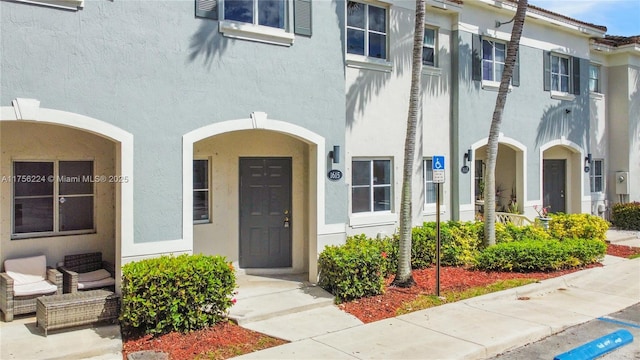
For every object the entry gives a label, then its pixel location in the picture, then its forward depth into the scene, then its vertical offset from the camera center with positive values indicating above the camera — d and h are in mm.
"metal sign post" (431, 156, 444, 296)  9670 +181
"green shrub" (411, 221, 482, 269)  12086 -1423
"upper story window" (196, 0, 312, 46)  9211 +3201
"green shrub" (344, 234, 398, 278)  10494 -1311
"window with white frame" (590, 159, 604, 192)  20209 +342
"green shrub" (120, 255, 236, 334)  7547 -1633
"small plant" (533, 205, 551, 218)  15984 -830
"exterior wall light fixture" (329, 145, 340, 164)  10672 +674
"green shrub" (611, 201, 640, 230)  19328 -1192
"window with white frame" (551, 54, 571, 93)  17609 +3903
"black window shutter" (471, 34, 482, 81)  14706 +3696
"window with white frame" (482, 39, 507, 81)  15359 +3843
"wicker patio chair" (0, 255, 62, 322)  8102 -1595
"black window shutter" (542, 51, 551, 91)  16922 +3897
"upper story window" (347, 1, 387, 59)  12109 +3791
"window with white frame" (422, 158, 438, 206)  13914 +44
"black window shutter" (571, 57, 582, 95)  18047 +3885
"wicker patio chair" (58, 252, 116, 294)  8609 -1526
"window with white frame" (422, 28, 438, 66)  14031 +3827
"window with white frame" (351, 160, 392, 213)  12305 +0
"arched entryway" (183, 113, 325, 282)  10734 -277
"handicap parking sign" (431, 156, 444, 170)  9695 +429
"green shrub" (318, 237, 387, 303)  9555 -1624
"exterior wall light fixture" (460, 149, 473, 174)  14508 +724
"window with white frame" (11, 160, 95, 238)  9088 -179
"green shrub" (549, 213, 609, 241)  14469 -1216
